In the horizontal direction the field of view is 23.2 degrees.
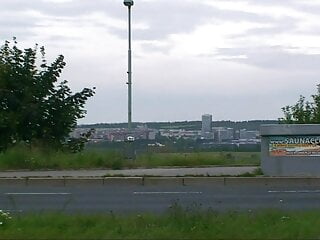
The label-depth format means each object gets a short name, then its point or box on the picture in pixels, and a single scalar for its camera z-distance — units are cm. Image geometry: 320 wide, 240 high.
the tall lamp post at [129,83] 2562
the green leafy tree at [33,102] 2795
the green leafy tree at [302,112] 2961
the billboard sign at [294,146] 2009
